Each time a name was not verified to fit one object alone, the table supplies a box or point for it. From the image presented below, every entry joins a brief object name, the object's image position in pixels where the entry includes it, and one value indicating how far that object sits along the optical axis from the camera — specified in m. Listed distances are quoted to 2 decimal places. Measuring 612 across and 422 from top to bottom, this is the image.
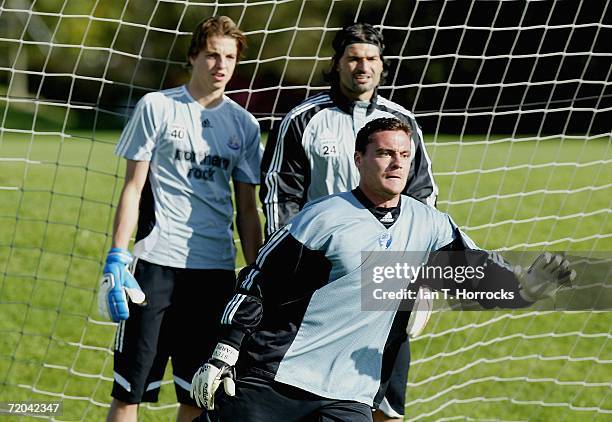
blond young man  9.49
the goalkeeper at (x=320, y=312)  7.58
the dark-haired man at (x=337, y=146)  9.48
